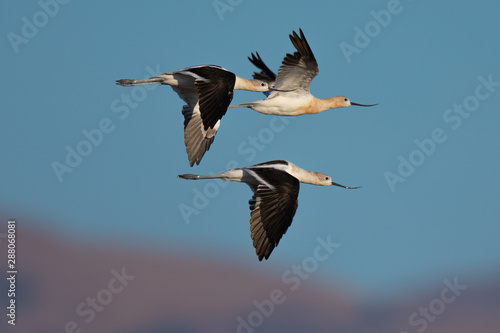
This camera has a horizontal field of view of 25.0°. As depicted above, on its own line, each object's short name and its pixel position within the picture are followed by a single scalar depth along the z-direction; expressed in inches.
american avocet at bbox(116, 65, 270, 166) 893.2
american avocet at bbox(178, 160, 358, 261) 851.4
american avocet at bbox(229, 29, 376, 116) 964.1
